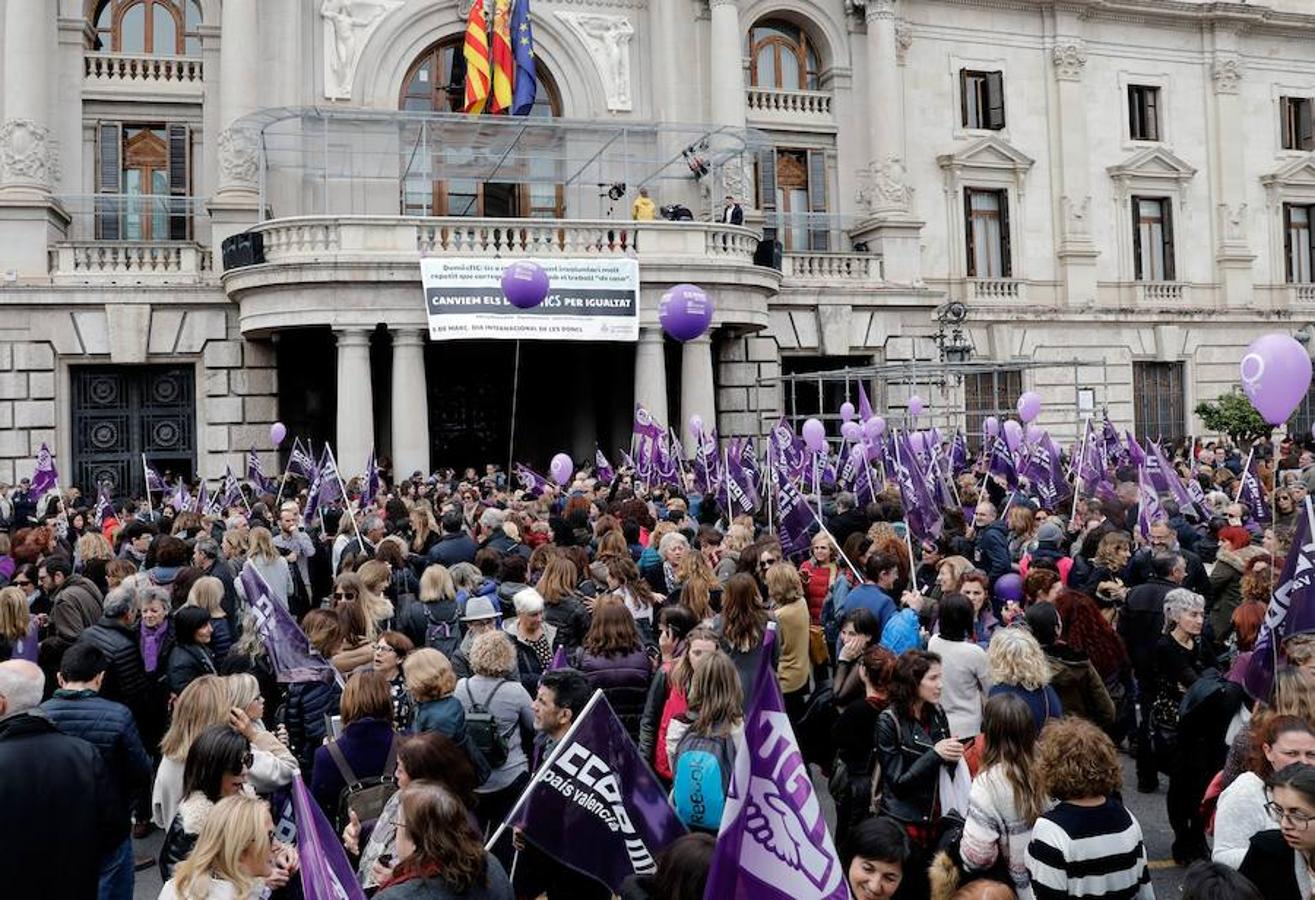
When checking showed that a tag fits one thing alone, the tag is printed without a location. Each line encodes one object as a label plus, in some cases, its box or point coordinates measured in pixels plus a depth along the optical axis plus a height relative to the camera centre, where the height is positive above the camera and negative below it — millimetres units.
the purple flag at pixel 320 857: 4246 -1235
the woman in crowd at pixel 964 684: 6734 -1107
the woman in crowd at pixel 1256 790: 4902 -1256
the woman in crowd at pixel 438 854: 4242 -1220
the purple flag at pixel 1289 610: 6484 -746
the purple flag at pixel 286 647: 7133 -874
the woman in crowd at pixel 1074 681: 7340 -1203
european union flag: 26141 +8761
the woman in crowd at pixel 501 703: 6453 -1099
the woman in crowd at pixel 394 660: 6980 -930
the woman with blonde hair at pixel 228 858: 4219 -1206
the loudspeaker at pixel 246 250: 23953 +4540
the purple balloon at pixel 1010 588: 9711 -879
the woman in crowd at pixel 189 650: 7688 -942
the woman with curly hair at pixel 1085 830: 4707 -1333
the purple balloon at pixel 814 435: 18000 +604
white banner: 23156 +3326
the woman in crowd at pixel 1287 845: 4184 -1297
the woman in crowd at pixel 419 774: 5039 -1126
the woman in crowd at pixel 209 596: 8141 -649
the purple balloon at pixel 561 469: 19578 +231
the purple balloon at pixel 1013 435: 20125 +577
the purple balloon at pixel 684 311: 22266 +2949
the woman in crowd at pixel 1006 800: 5090 -1309
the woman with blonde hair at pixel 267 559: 10562 -556
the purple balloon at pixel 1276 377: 10938 +745
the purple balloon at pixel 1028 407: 20938 +1056
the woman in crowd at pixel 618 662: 7082 -992
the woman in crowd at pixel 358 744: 5836 -1153
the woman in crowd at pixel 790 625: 8070 -924
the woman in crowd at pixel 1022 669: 6273 -963
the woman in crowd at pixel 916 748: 5676 -1216
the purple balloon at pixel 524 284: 21234 +3322
